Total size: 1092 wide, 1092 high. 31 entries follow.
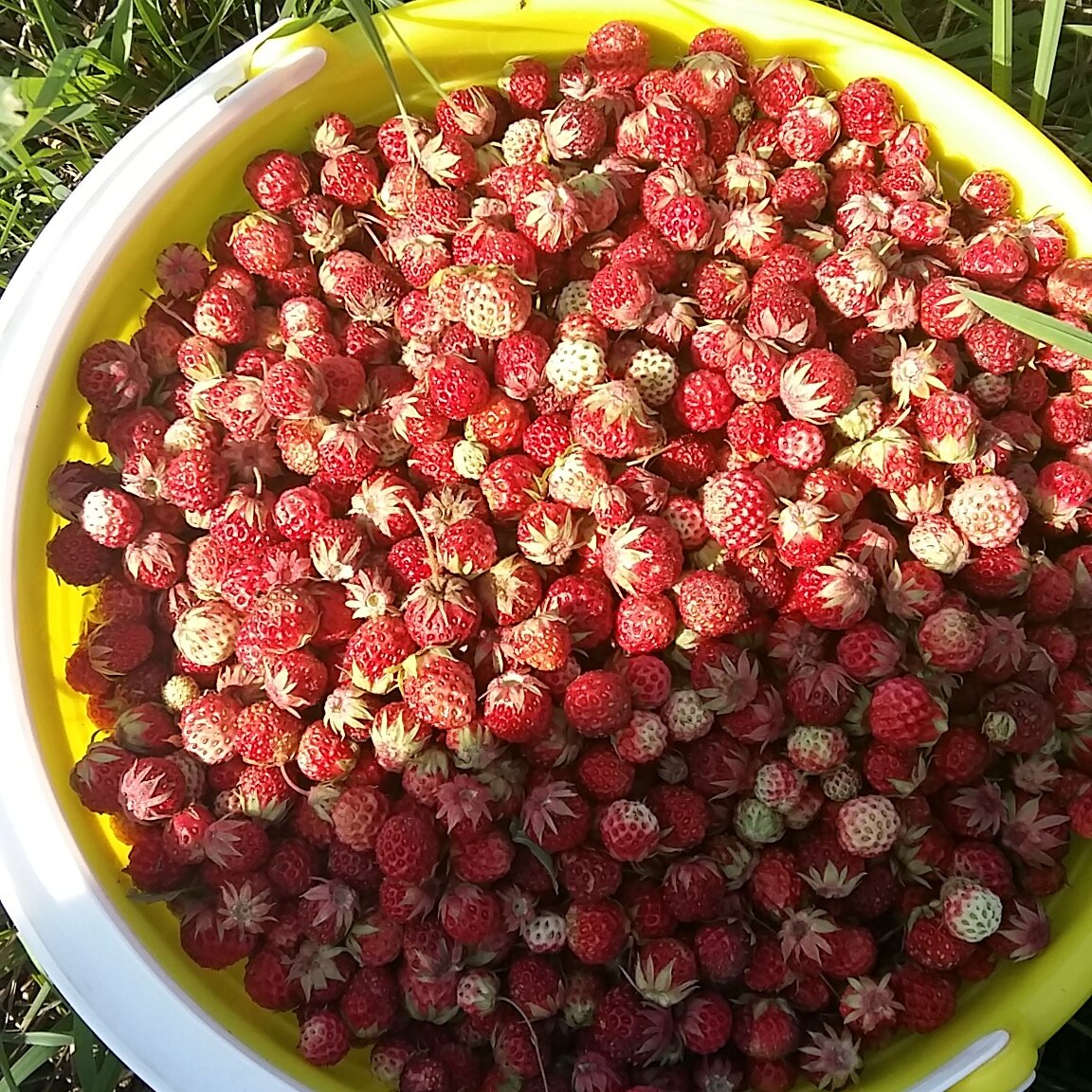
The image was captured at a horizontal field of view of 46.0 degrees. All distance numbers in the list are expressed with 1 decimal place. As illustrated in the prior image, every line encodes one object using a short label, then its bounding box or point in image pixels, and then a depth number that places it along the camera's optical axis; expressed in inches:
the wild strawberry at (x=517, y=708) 9.3
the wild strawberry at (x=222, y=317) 10.2
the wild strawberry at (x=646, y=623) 9.5
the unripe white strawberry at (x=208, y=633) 9.9
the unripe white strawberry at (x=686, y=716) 9.4
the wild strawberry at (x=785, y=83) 10.2
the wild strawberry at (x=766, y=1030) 9.1
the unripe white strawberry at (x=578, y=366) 9.6
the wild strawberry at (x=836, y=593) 9.4
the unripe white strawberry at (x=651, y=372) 9.9
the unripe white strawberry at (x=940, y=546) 9.6
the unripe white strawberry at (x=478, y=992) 9.3
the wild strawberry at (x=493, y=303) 9.6
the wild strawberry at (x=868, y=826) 9.3
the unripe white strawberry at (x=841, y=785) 9.5
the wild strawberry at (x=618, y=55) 10.2
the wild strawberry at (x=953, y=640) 9.3
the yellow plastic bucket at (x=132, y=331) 9.2
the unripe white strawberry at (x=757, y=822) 9.5
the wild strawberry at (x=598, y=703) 9.2
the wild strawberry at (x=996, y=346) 9.9
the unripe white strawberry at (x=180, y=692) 10.1
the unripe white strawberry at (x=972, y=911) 8.9
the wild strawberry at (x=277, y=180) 10.3
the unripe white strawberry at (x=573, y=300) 10.2
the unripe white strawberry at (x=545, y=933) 9.3
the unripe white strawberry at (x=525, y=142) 10.3
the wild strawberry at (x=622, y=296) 9.6
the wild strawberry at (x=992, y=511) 9.5
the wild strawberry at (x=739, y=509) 9.5
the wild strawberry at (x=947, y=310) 9.8
